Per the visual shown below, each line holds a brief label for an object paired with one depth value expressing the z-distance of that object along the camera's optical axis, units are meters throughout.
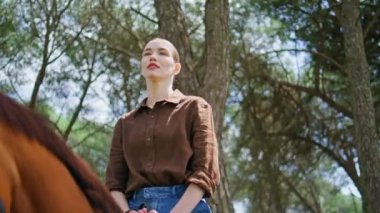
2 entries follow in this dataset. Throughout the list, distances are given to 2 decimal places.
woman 2.21
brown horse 1.26
